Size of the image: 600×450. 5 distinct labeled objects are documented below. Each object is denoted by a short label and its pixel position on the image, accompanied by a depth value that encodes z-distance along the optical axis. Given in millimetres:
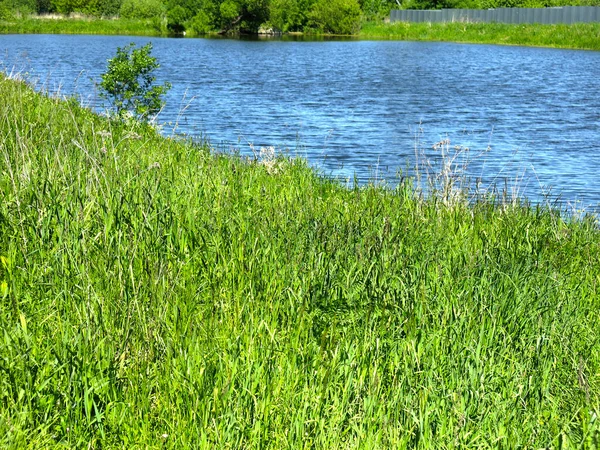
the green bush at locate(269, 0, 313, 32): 71750
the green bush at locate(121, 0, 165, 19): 81250
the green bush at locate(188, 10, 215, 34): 70938
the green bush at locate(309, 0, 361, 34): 68812
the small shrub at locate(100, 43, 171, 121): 11180
